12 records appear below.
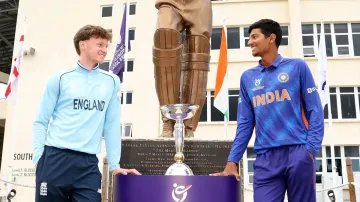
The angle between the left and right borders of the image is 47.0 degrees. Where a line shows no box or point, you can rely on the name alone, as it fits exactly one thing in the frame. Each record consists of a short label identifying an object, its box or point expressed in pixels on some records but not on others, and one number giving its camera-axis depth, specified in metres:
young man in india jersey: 2.82
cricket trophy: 3.33
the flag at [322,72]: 13.18
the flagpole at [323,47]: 14.35
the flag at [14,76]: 13.30
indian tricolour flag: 11.61
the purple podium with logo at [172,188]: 2.96
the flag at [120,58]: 12.83
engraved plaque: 4.16
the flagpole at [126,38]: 13.42
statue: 4.68
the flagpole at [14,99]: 13.26
